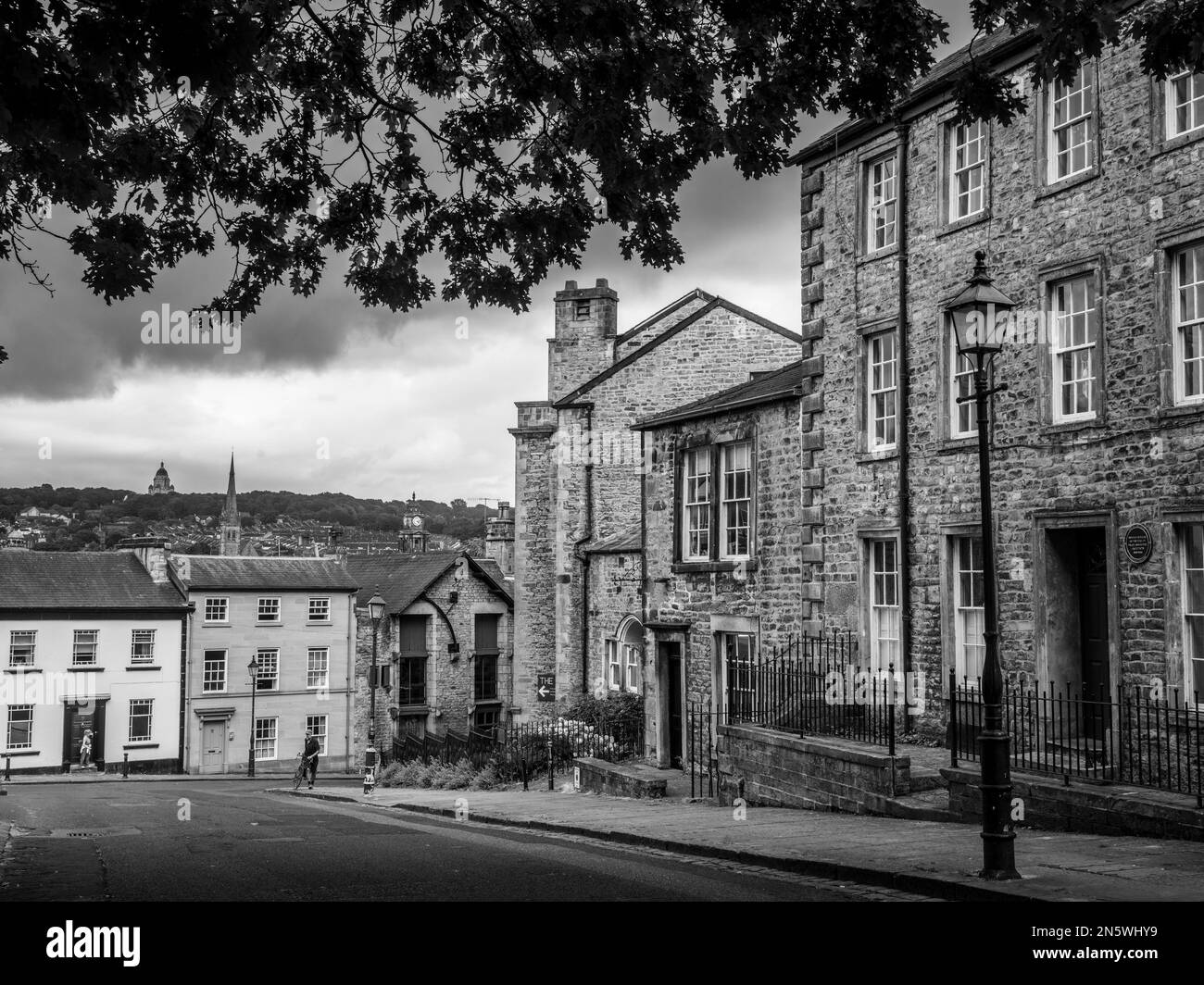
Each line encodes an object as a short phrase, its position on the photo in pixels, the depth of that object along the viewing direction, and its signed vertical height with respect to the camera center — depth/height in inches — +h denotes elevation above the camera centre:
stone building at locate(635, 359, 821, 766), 818.2 +46.6
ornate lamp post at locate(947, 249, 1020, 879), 365.1 -4.3
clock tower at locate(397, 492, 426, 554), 2340.1 +134.8
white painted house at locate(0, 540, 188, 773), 1676.9 -83.7
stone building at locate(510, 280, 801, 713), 1286.9 +190.9
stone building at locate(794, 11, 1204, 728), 556.4 +123.0
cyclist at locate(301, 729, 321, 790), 1306.6 -171.6
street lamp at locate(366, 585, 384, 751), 1233.4 -6.5
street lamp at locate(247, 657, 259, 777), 1742.1 -169.8
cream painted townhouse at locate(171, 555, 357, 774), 1834.4 -93.2
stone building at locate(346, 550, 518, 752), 2018.9 -76.4
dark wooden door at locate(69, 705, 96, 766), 1700.3 -179.4
